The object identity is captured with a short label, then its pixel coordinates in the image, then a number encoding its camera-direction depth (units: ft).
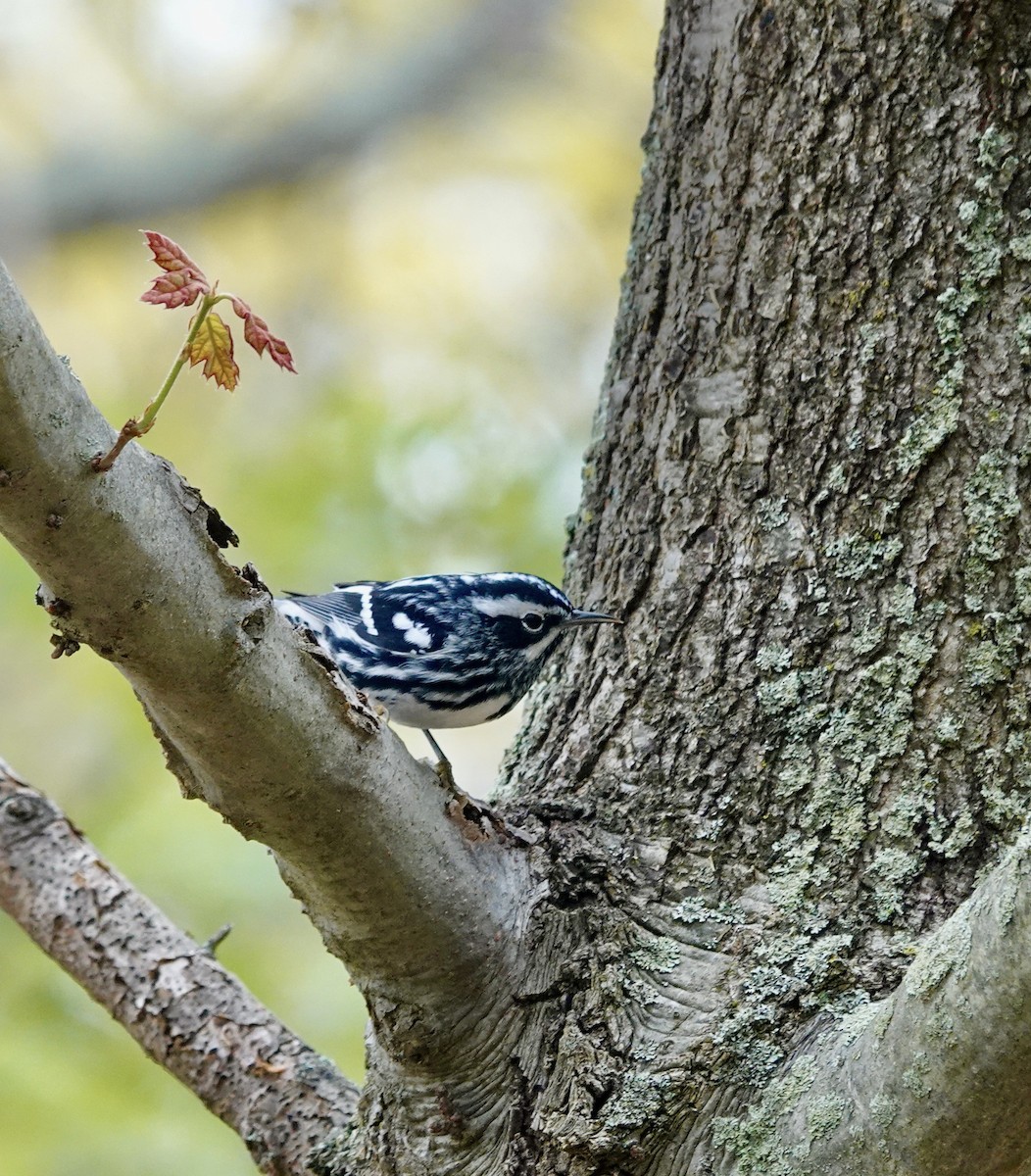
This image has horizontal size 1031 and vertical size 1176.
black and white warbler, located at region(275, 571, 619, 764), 21.77
